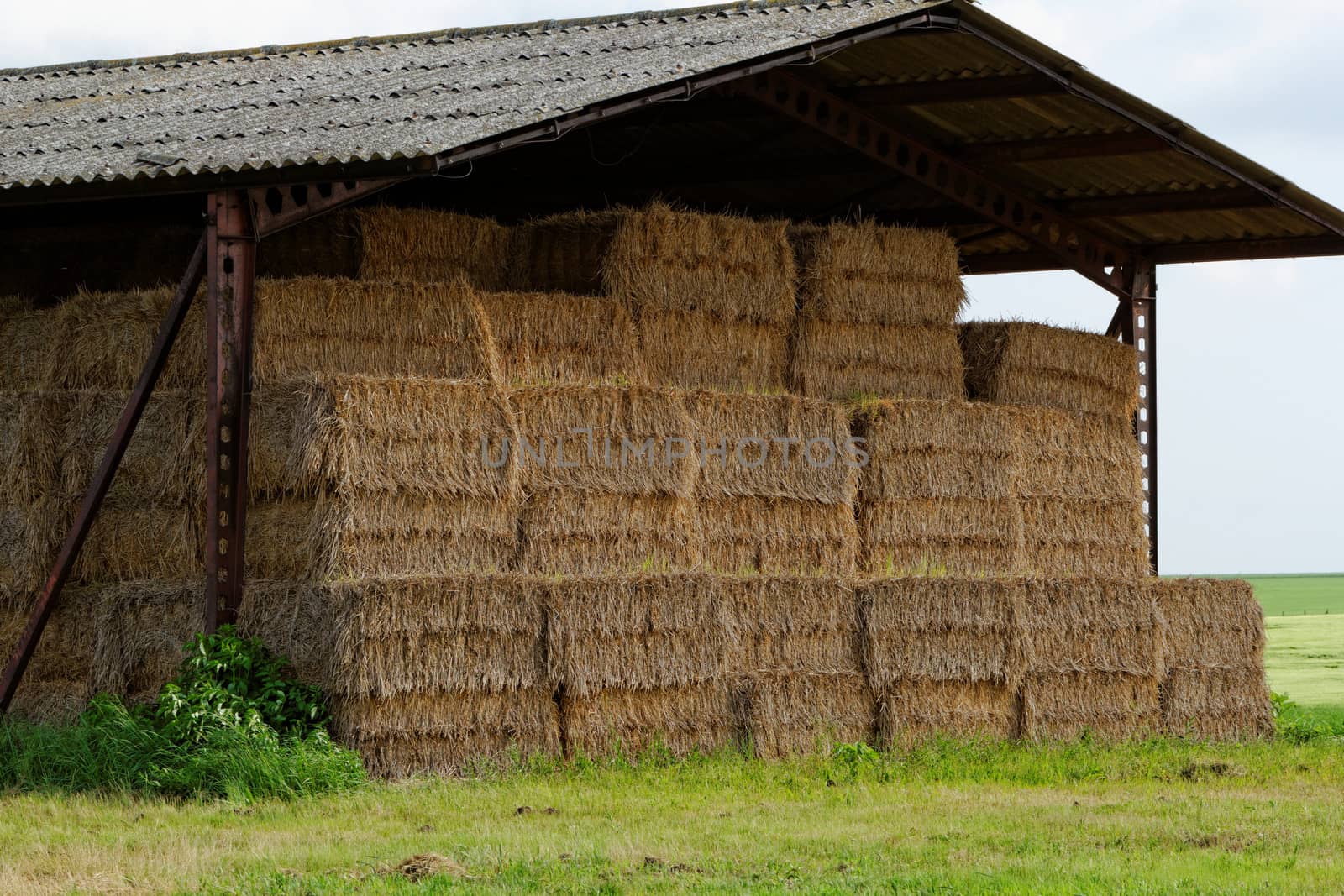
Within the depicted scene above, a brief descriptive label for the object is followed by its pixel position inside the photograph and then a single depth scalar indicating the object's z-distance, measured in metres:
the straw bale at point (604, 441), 14.24
